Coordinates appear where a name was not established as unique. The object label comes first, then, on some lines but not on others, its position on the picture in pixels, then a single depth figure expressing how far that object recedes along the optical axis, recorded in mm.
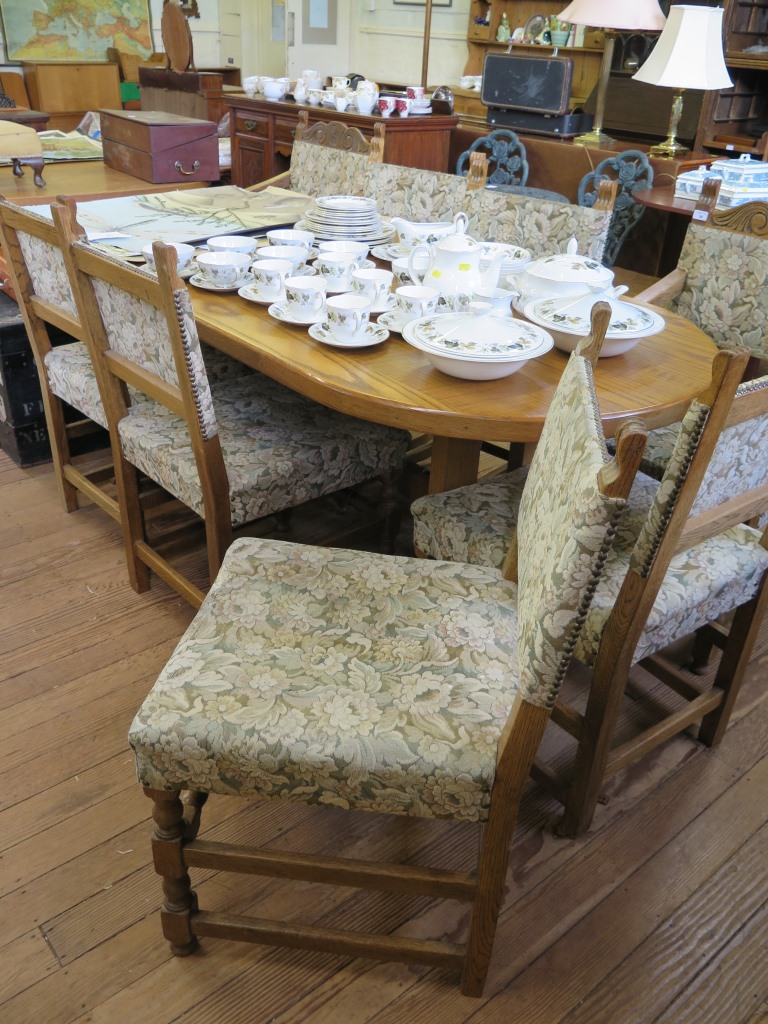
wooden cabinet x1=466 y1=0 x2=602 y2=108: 5250
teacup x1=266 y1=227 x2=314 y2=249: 2006
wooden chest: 2824
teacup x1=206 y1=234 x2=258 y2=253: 1940
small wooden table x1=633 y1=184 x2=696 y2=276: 3305
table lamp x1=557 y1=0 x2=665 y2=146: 3574
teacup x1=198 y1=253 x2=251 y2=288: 1772
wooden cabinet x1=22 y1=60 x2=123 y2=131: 6742
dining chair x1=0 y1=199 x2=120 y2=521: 1904
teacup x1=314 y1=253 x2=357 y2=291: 1729
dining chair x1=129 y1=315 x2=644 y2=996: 935
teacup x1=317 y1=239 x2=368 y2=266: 1991
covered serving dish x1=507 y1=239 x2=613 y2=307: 1582
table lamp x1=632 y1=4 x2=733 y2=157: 3324
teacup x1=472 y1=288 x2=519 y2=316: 1657
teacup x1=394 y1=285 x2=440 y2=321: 1588
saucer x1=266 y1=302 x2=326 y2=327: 1602
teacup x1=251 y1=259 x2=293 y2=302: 1716
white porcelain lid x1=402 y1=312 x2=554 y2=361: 1368
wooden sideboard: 3930
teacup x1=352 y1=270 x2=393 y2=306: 1652
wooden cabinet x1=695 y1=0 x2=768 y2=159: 3900
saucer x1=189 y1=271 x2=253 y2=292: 1795
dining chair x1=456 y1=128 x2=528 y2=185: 3830
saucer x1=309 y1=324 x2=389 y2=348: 1492
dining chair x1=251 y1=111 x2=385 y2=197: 2762
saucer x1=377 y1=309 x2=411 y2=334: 1577
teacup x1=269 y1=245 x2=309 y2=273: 1872
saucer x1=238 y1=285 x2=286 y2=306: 1715
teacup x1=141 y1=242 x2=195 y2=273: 1917
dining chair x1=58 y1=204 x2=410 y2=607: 1483
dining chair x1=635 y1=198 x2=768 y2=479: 2047
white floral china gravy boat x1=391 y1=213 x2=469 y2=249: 2070
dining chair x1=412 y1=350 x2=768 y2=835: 1076
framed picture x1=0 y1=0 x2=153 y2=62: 6598
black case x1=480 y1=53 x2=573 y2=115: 3910
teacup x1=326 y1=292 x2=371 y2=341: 1469
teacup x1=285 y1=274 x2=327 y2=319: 1599
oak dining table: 1298
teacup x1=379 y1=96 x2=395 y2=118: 3889
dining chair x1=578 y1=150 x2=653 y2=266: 3518
